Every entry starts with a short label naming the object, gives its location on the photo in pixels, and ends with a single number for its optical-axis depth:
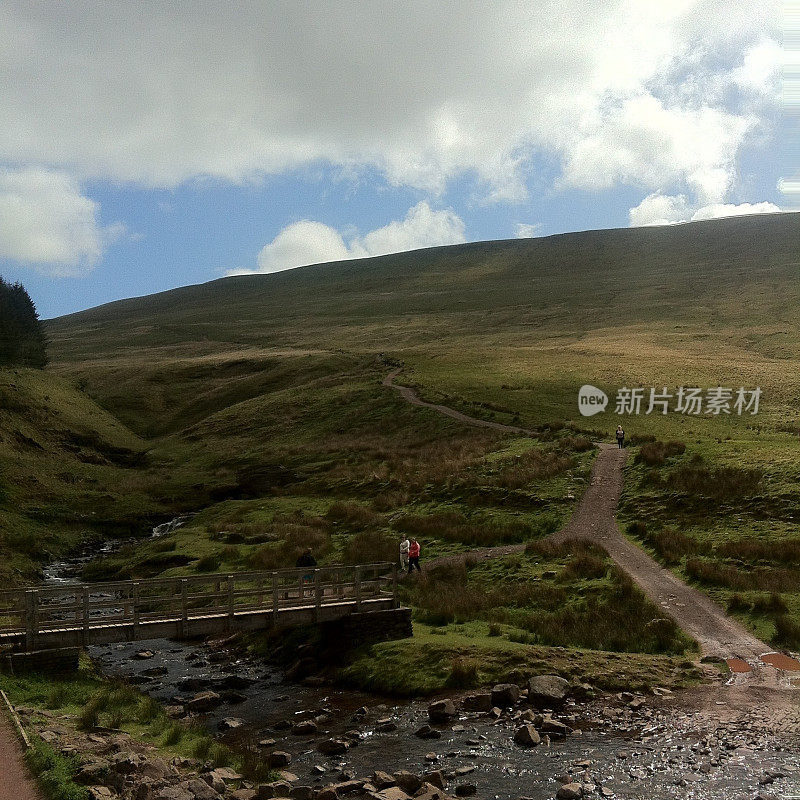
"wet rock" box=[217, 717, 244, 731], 19.38
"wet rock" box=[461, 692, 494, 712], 19.08
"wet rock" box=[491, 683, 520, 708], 19.14
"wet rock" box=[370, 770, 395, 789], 14.80
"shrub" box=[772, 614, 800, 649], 21.98
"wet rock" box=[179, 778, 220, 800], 12.78
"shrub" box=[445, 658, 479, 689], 20.55
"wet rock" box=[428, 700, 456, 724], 18.66
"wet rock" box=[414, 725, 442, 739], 17.75
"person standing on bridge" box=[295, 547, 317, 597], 29.10
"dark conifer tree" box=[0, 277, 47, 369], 91.45
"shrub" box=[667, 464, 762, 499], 35.81
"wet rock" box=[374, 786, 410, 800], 14.00
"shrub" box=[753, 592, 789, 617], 23.95
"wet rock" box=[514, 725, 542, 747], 16.81
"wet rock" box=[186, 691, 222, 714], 21.03
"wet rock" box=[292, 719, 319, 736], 18.66
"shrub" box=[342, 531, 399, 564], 35.73
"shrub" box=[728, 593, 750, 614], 24.75
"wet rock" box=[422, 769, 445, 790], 14.94
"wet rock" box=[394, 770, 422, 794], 14.67
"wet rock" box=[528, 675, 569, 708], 18.91
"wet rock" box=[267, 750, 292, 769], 16.52
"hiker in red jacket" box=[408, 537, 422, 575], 31.80
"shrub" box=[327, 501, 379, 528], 43.03
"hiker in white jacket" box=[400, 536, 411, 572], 32.44
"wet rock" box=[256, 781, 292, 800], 14.10
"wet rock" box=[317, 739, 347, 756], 17.14
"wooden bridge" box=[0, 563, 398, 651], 20.53
